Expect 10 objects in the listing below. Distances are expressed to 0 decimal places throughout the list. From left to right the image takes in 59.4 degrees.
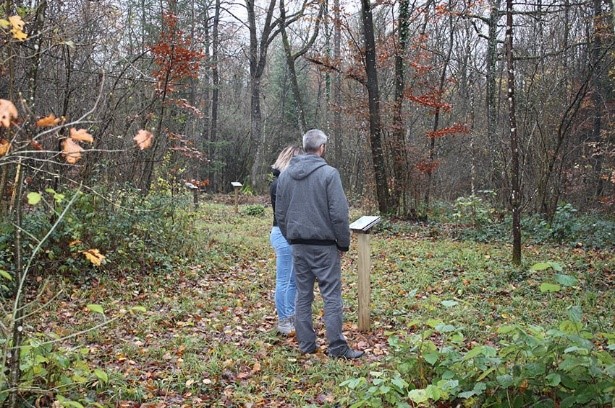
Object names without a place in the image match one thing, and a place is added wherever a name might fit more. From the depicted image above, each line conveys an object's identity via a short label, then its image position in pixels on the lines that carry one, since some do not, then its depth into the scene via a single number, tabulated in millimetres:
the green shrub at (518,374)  3090
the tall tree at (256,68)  23844
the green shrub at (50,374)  3578
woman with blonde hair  5547
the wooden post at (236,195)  17297
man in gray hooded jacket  4941
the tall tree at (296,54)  21516
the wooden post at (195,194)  10588
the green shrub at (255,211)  17266
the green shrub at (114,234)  7316
